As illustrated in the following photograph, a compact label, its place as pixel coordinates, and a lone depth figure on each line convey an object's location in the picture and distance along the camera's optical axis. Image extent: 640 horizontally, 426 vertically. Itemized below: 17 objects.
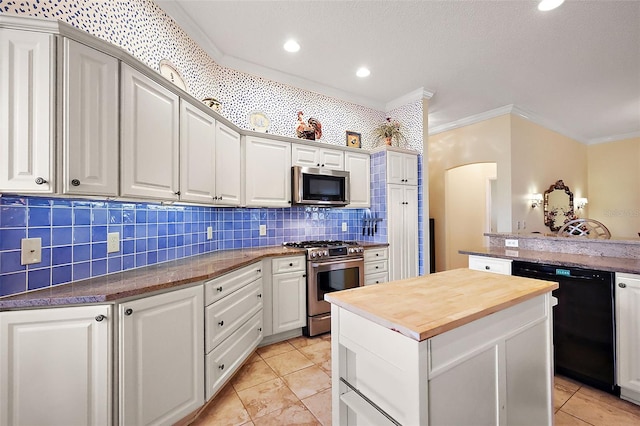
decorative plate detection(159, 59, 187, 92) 2.16
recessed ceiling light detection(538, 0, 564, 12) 2.16
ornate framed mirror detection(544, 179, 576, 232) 5.14
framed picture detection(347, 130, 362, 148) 3.87
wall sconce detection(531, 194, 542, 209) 4.77
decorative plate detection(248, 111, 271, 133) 3.19
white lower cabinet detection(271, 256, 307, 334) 2.70
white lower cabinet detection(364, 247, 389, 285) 3.28
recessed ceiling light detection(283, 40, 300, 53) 2.73
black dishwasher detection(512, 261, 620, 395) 1.88
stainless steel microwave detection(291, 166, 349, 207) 3.13
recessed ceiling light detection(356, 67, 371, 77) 3.24
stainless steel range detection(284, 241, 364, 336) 2.85
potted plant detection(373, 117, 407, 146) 3.79
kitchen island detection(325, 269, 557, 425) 0.94
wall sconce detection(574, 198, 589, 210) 6.02
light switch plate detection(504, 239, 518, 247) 3.00
